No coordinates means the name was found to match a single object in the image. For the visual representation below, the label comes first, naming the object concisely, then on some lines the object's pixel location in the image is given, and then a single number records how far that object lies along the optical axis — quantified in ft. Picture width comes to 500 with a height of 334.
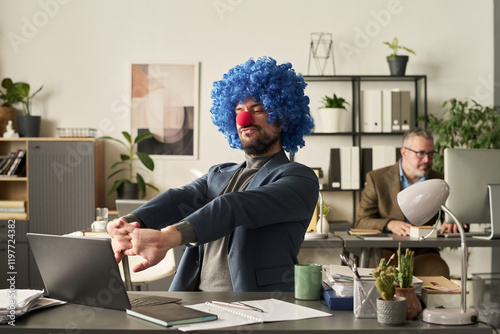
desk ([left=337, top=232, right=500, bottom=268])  12.51
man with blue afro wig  5.81
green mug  6.09
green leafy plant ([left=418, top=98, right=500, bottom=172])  18.06
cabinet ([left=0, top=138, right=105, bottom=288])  18.31
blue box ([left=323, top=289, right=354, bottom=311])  5.69
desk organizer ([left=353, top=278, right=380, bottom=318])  5.41
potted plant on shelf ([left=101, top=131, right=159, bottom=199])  18.95
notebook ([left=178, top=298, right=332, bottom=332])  5.06
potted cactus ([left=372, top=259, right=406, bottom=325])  5.17
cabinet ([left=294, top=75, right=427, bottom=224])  19.60
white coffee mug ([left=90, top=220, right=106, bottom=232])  13.97
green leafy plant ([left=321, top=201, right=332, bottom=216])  14.00
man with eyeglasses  13.93
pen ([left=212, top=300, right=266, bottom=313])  5.52
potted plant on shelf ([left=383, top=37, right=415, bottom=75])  18.85
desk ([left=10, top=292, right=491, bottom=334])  4.92
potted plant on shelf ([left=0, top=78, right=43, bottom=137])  18.99
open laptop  5.45
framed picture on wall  19.69
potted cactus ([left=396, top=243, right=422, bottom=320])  5.50
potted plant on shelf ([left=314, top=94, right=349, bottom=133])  18.98
